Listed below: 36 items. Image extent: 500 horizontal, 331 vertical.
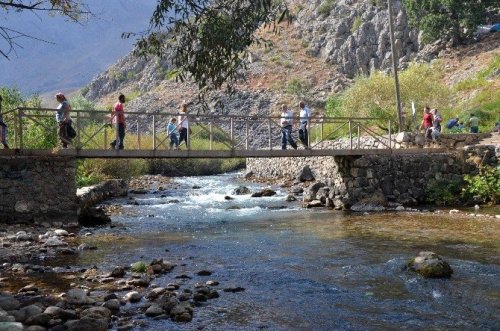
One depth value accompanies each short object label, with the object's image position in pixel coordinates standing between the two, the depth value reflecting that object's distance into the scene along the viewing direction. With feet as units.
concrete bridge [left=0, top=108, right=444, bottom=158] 50.37
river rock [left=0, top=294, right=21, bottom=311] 22.52
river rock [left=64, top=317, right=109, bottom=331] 20.20
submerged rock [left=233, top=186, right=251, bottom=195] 85.46
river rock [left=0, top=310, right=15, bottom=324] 20.35
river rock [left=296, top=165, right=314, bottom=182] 98.84
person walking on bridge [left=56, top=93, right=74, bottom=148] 49.56
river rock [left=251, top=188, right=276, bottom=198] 80.90
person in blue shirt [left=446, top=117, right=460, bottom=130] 89.61
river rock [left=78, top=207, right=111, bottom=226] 52.31
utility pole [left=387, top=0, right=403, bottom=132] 77.38
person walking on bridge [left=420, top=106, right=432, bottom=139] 71.10
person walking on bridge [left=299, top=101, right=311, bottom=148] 64.23
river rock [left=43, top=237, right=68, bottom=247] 38.83
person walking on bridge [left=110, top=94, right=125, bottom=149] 51.76
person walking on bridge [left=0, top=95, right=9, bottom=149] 48.19
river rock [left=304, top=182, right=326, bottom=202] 69.69
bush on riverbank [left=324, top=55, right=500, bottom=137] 107.86
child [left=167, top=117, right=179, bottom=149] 58.13
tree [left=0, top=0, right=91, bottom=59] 28.21
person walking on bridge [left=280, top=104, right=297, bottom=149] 63.16
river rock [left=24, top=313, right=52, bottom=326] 21.04
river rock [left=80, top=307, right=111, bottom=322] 21.83
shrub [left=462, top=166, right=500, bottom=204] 62.75
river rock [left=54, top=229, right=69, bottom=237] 43.81
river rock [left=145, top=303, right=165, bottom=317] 23.57
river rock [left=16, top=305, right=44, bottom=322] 21.41
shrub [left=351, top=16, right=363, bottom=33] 242.99
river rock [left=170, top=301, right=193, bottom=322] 22.97
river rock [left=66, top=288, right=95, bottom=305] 24.43
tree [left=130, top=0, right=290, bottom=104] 28.04
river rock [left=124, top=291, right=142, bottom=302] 25.73
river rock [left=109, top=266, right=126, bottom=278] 30.53
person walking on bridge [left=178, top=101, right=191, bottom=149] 58.29
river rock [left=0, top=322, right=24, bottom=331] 18.85
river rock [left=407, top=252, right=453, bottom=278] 30.14
